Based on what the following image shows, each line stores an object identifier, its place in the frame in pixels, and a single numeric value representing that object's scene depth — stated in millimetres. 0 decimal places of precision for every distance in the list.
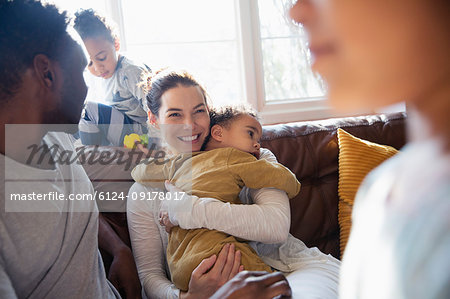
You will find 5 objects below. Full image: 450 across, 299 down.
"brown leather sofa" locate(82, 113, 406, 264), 1565
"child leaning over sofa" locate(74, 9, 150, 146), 1978
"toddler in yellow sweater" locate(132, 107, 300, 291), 1158
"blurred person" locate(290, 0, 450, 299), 248
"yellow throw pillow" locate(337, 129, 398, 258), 1687
